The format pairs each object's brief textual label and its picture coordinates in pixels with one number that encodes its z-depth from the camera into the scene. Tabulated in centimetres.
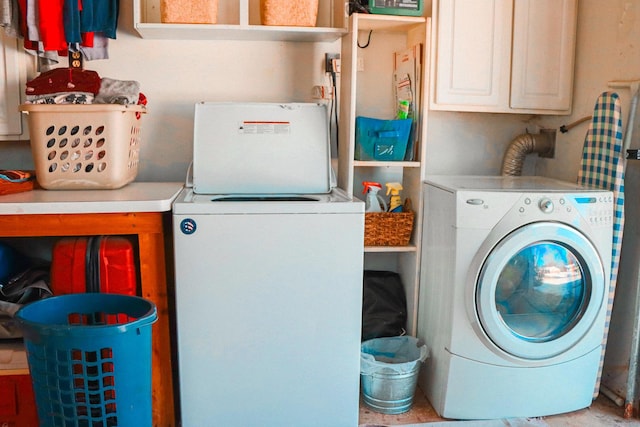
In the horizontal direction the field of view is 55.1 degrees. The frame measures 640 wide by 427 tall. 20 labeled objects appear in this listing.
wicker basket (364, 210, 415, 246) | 267
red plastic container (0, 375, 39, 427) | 216
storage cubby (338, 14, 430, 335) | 258
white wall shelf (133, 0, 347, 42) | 252
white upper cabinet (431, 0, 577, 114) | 271
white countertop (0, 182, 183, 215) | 203
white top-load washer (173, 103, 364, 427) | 214
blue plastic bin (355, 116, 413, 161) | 264
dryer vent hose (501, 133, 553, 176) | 296
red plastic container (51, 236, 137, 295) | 211
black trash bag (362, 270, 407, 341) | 285
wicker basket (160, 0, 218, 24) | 249
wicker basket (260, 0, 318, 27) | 255
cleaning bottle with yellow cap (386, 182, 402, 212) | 280
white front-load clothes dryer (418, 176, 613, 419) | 227
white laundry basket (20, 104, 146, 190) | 230
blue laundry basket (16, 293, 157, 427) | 179
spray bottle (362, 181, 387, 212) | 273
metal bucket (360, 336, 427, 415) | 247
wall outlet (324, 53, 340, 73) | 281
